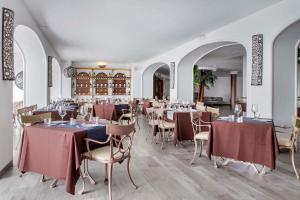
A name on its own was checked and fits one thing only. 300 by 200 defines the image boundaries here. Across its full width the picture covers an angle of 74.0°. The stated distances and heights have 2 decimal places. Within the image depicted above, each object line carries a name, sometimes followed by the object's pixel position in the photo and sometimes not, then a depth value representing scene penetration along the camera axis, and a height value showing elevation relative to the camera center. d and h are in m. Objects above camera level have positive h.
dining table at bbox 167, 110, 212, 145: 4.25 -0.61
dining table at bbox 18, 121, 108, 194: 2.26 -0.61
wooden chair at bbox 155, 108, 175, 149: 4.37 -0.58
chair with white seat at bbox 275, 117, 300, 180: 2.79 -0.64
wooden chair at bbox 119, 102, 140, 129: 6.26 -0.55
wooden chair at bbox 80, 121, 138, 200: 2.30 -0.67
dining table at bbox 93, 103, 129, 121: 6.50 -0.44
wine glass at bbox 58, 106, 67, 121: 3.04 -0.23
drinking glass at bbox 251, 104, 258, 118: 3.30 -0.16
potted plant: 11.96 +1.16
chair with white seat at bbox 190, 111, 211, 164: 3.39 -0.58
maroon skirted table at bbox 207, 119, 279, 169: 2.79 -0.65
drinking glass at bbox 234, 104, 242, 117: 3.34 -0.21
